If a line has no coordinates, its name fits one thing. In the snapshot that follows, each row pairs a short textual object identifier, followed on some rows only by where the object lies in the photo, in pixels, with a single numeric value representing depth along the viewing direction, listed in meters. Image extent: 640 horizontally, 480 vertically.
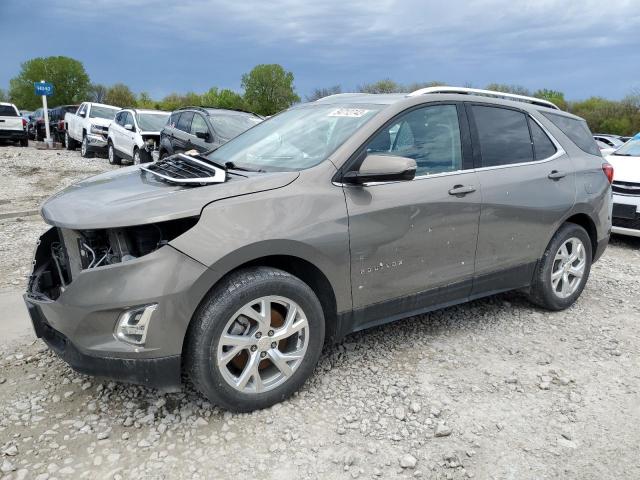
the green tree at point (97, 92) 92.24
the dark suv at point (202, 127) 10.30
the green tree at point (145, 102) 88.90
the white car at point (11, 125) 21.72
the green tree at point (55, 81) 93.56
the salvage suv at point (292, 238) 2.68
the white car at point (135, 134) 13.50
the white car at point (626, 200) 7.00
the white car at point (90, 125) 17.06
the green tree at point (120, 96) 86.38
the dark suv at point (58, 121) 22.72
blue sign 21.30
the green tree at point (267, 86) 101.56
